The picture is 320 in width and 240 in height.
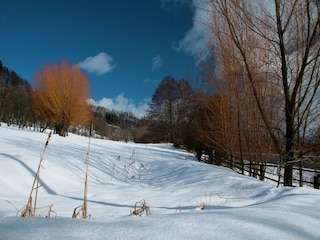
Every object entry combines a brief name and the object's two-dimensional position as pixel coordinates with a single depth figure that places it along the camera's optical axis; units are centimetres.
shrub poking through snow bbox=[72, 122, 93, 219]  225
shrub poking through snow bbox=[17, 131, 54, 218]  212
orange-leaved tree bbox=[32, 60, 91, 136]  2145
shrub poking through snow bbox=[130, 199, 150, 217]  231
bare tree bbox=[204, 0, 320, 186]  450
